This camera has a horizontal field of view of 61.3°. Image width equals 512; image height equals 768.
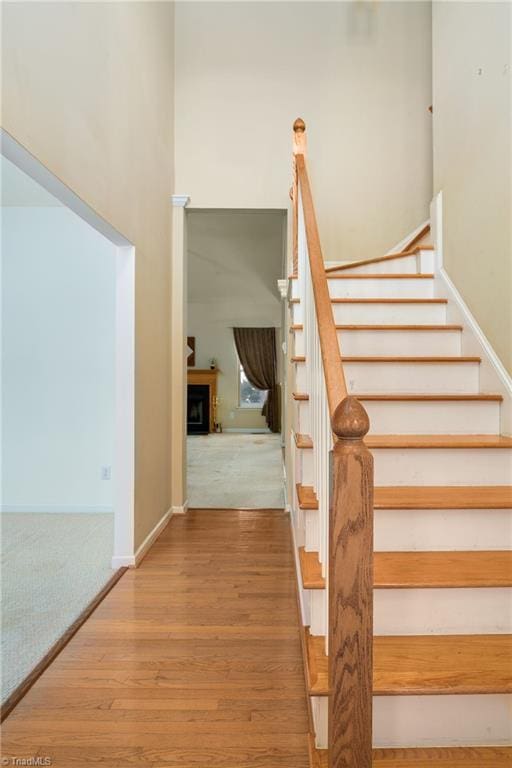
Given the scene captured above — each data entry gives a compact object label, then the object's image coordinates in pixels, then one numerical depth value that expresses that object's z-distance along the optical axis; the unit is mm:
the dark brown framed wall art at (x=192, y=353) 10062
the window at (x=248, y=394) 10273
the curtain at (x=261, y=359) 9867
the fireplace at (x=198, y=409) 9781
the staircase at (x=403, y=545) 1013
